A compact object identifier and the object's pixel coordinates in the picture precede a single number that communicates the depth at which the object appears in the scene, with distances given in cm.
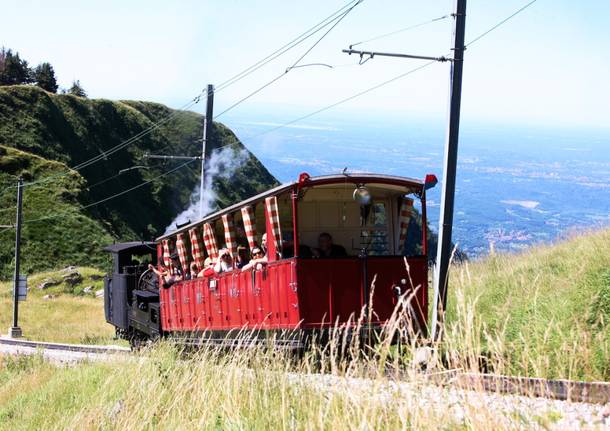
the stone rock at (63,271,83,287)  6062
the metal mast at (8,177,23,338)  4281
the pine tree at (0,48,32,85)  11975
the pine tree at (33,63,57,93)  12606
